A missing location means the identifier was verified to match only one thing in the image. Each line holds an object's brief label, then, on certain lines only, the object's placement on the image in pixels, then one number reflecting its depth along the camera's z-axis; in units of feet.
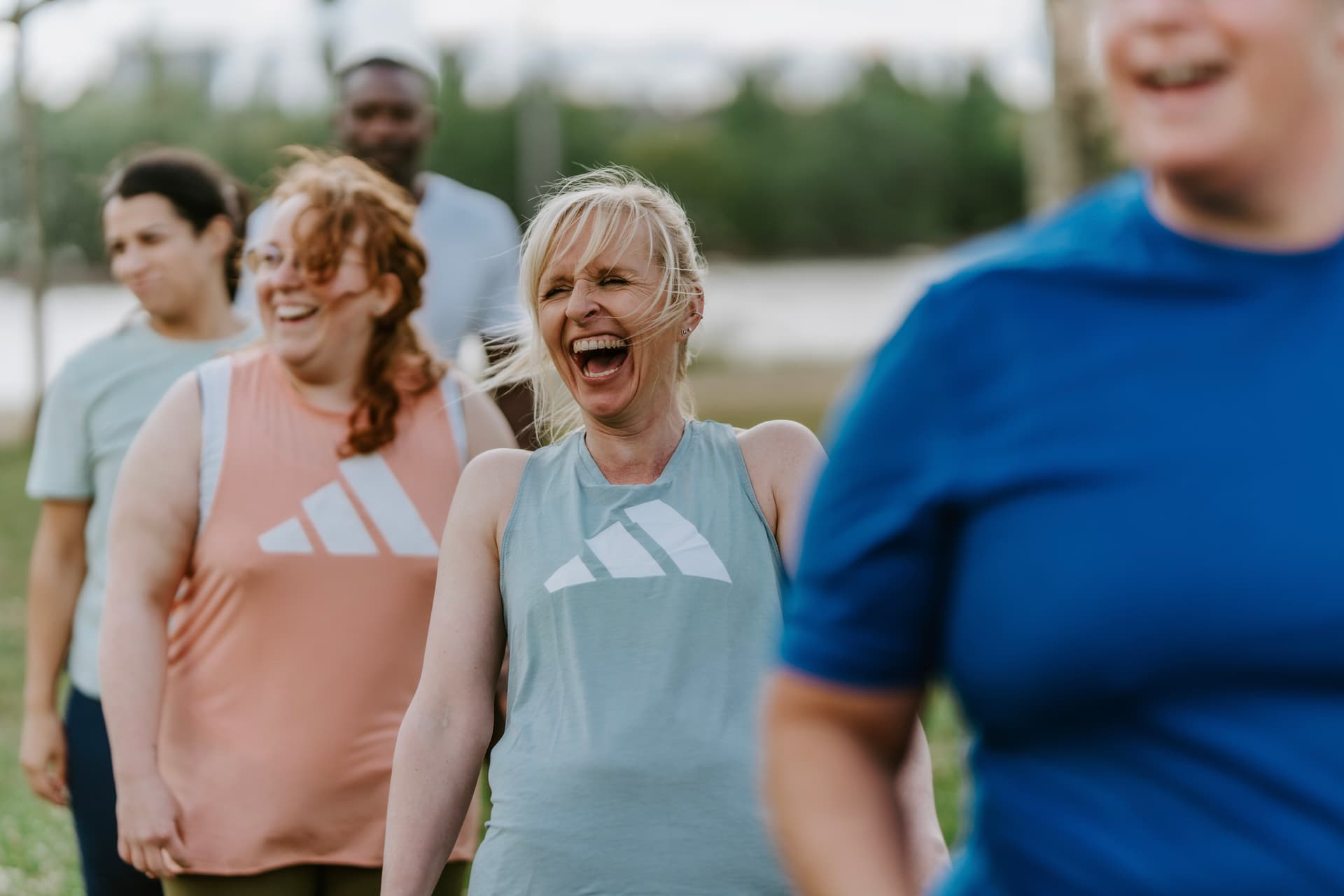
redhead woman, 9.87
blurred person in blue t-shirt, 3.87
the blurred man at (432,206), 14.70
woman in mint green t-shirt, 11.97
